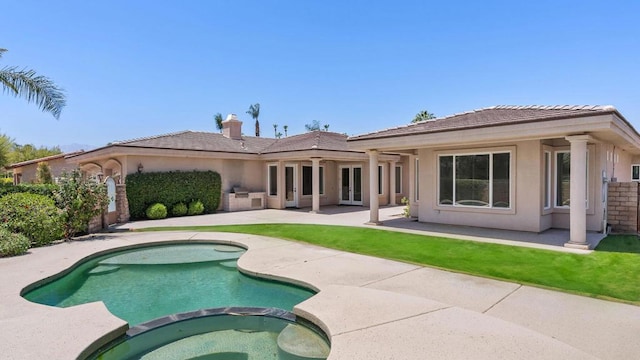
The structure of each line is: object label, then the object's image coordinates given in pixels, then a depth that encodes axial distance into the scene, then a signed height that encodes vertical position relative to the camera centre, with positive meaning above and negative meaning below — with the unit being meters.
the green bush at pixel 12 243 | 10.48 -1.93
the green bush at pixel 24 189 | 14.11 -0.36
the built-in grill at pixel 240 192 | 22.92 -0.85
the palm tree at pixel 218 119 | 61.03 +10.64
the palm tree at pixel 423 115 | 52.41 +9.52
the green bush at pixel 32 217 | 11.89 -1.27
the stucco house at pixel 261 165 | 19.75 +0.97
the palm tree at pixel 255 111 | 60.62 +11.84
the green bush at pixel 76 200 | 13.30 -0.78
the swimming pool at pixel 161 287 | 7.35 -2.60
